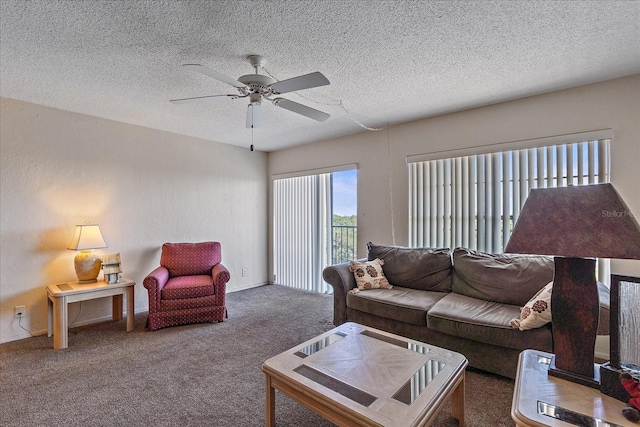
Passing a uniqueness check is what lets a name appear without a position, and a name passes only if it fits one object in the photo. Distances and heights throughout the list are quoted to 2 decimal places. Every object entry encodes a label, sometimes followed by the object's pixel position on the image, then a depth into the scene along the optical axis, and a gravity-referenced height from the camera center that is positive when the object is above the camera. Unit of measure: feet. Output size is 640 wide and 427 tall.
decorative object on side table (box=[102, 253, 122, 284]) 10.52 -1.95
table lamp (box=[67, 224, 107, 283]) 10.49 -1.27
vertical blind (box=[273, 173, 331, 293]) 15.75 -0.96
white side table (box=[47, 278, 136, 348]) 9.20 -2.80
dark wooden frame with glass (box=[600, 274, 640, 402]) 3.51 -1.50
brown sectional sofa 7.22 -2.69
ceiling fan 6.19 +2.91
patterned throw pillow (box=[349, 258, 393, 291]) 10.47 -2.26
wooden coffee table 4.21 -2.82
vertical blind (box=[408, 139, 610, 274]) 9.03 +0.99
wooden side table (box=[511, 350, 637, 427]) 3.24 -2.29
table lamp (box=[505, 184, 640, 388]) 3.44 -0.40
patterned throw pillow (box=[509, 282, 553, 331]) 6.70 -2.37
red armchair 10.56 -2.79
